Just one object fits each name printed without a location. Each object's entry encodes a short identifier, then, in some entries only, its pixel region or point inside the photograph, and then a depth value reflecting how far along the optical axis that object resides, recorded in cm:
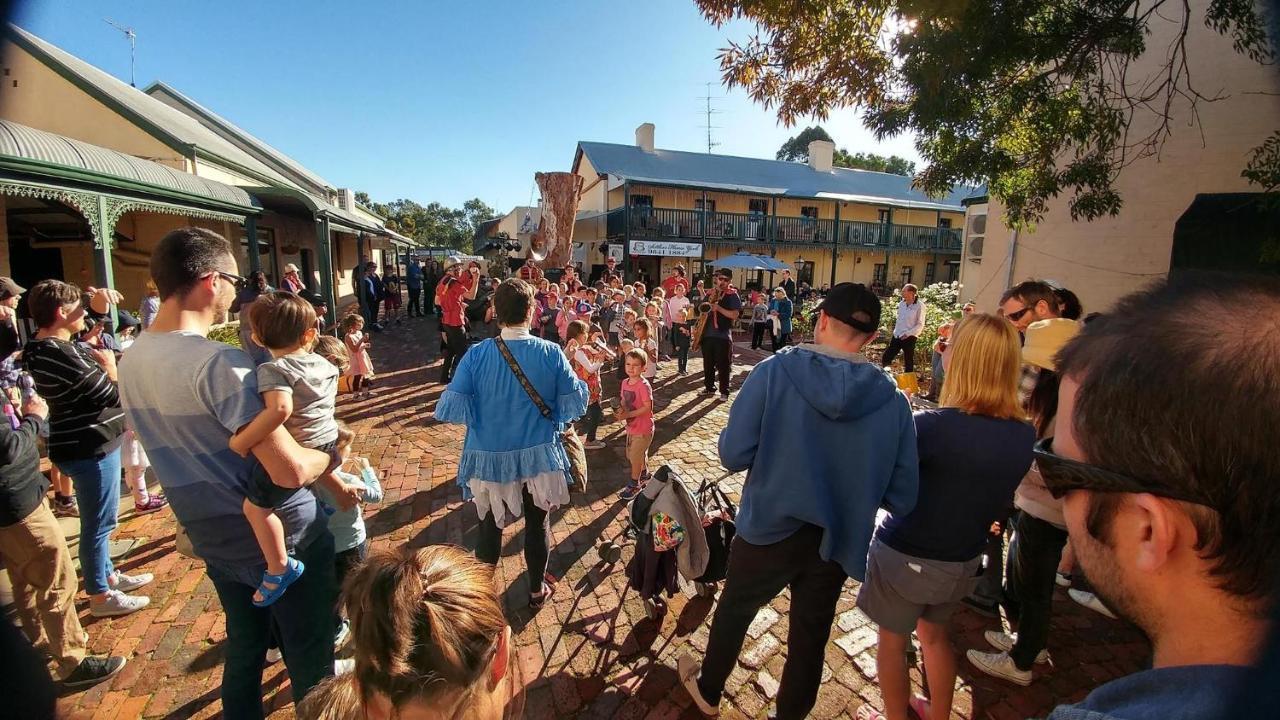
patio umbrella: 1739
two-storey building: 2231
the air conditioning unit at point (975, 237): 1311
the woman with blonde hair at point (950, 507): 197
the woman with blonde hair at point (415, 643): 104
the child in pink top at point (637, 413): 462
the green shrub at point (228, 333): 841
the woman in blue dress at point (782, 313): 1151
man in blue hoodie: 194
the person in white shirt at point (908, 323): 869
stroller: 280
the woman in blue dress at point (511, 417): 280
